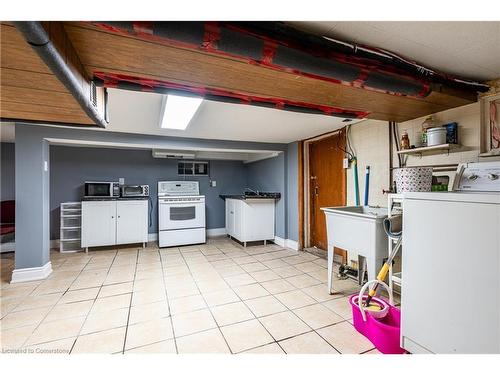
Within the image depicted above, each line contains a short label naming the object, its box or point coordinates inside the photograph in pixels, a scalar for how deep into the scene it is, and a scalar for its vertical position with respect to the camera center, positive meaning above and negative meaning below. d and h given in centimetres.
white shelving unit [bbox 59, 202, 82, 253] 403 -68
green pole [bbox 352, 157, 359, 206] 300 +7
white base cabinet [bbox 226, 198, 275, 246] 439 -63
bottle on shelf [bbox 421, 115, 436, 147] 215 +57
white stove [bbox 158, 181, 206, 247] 430 -61
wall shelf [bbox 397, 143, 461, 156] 193 +33
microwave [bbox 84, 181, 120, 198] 415 -1
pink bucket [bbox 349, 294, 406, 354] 153 -102
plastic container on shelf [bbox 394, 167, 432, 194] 183 +5
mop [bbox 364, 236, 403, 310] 169 -68
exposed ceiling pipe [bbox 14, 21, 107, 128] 80 +57
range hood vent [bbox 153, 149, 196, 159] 470 +73
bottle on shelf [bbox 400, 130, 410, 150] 231 +45
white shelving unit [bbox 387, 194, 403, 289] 188 -22
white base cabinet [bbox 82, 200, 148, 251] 400 -61
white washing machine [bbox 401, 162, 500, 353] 106 -46
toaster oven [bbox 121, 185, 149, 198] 443 -4
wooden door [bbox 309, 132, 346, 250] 345 +10
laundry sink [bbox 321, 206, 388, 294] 194 -46
